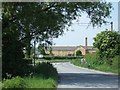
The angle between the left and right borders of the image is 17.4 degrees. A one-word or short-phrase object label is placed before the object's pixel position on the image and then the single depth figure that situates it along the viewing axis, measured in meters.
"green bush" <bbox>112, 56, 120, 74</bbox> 46.63
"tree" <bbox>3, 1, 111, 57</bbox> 29.53
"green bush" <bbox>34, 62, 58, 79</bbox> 25.88
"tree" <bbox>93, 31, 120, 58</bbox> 55.47
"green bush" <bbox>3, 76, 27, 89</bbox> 14.05
